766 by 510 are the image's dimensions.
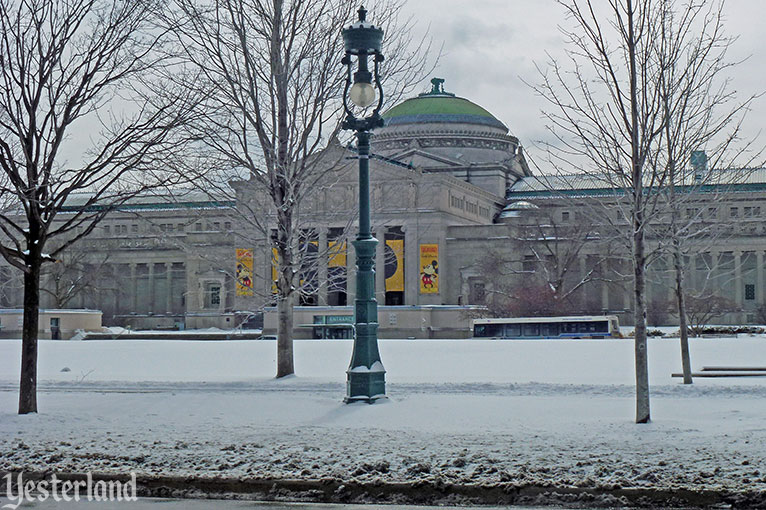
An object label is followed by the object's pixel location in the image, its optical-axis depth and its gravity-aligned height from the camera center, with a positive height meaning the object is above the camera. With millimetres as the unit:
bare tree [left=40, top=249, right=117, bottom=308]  83812 +5118
